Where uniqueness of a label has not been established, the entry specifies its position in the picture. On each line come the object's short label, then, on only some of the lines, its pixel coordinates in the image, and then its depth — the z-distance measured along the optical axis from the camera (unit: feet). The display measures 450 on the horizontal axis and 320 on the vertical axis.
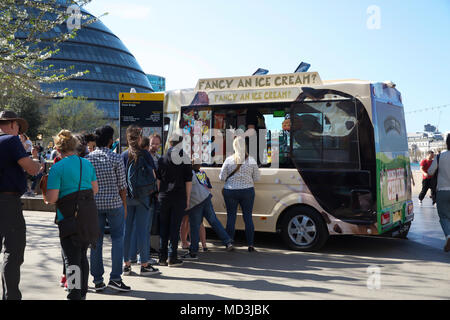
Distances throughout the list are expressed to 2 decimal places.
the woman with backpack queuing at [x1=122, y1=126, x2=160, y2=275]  19.35
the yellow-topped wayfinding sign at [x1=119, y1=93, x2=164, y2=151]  28.63
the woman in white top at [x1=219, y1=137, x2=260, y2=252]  24.35
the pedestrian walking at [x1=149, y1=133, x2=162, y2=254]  22.40
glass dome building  211.61
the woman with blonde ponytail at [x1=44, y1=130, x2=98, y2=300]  14.15
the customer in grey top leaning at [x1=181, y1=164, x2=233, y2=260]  23.02
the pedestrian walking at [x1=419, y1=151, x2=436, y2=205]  43.93
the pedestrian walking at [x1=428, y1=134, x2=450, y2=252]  24.06
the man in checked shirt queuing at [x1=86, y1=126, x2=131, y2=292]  16.97
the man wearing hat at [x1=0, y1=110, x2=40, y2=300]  14.23
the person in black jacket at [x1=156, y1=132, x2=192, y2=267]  21.12
